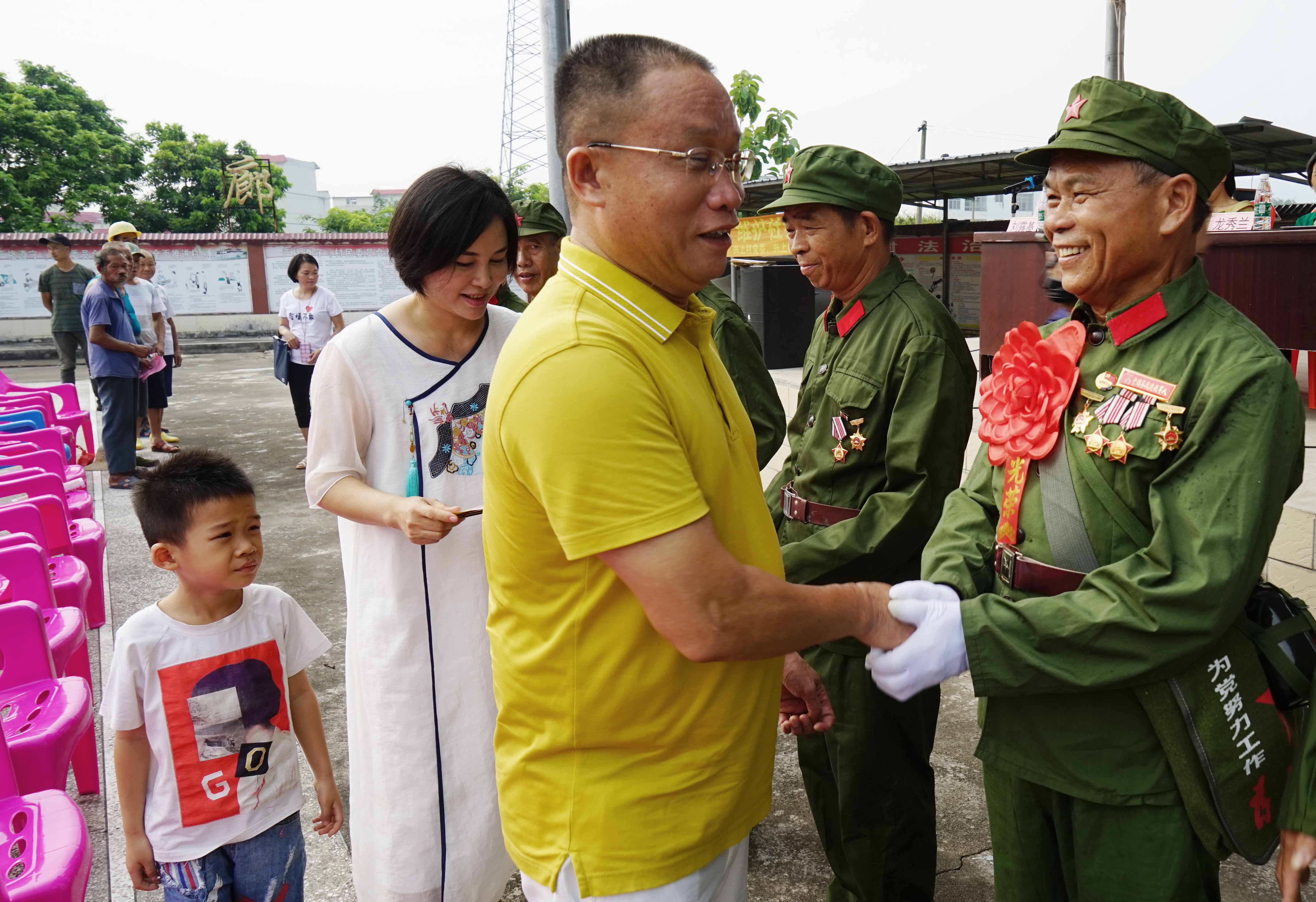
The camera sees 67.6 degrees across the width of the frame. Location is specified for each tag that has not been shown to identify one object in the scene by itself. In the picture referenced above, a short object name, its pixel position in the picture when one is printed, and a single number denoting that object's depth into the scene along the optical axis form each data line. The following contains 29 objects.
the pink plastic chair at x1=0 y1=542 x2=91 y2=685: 3.03
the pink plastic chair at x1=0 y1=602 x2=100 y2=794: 2.42
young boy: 2.04
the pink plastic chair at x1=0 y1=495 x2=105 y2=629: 3.67
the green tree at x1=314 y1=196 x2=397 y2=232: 48.97
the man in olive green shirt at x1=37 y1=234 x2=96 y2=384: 9.63
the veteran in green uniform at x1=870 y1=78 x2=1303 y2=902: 1.43
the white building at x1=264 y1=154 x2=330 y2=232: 86.50
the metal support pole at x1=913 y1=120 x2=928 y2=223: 32.88
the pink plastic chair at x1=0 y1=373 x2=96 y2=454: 6.11
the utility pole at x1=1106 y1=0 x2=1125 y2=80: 10.46
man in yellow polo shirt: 1.21
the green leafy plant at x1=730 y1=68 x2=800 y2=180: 17.88
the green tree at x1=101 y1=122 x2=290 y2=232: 35.28
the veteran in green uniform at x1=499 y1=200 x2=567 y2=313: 3.86
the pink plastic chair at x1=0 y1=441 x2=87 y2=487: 4.31
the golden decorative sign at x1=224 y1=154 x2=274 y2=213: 36.41
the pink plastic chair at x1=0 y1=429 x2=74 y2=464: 4.66
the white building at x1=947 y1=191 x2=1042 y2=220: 52.59
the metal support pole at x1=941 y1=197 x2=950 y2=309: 12.88
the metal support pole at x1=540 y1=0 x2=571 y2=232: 4.88
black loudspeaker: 9.00
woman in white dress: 2.19
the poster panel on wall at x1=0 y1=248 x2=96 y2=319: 18.98
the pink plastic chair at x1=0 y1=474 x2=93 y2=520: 3.82
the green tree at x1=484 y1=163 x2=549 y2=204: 39.03
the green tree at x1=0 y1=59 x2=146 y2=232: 28.67
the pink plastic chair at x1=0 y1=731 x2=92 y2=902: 1.77
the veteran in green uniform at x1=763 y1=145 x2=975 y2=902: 2.41
